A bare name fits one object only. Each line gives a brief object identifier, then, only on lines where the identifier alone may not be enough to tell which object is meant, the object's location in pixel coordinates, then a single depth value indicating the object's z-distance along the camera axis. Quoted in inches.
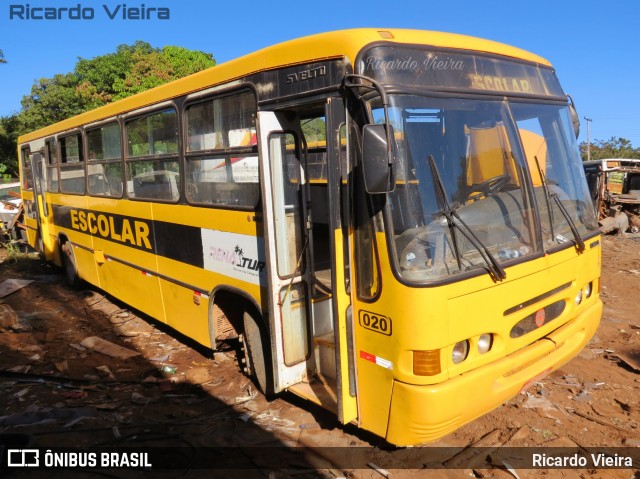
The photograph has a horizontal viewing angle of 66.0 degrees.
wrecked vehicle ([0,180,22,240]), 559.2
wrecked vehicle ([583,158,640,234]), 618.2
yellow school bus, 120.6
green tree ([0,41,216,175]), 1080.8
